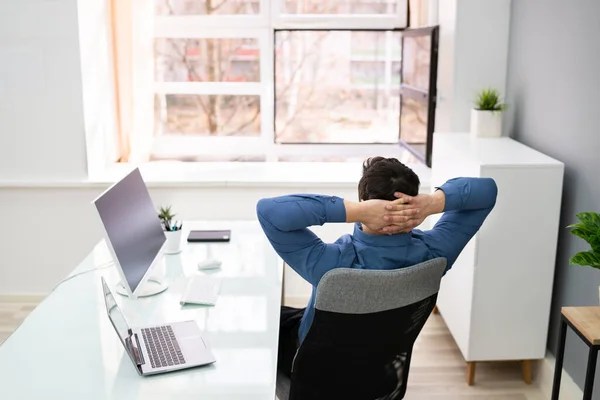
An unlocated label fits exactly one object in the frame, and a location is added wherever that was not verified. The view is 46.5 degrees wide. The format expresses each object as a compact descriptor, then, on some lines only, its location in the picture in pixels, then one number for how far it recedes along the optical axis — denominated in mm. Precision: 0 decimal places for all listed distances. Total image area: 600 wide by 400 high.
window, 4406
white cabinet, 2873
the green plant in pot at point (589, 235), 2012
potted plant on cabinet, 3439
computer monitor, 2188
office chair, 1748
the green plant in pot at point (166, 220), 2875
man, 1915
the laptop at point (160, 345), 1866
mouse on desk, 2672
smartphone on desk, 2994
